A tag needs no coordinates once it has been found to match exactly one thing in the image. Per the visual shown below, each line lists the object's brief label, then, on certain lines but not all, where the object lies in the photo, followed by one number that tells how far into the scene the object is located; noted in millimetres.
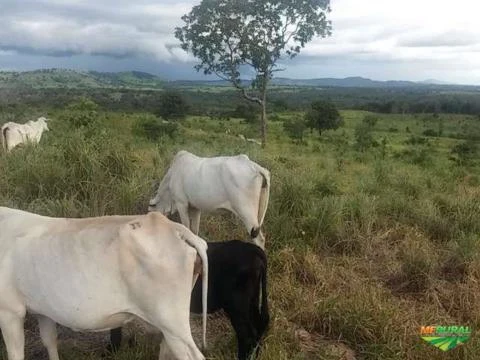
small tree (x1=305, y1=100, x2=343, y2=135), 33344
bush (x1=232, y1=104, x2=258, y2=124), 38094
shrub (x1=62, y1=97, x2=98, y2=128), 13531
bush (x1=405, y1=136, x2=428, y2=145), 31484
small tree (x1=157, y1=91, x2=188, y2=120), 34625
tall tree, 19469
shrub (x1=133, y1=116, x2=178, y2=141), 19266
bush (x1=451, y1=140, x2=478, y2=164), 23072
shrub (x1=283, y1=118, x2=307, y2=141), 28339
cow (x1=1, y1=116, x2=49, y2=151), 10603
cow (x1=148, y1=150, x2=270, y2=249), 5953
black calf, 3838
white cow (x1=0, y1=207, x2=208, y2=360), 3041
